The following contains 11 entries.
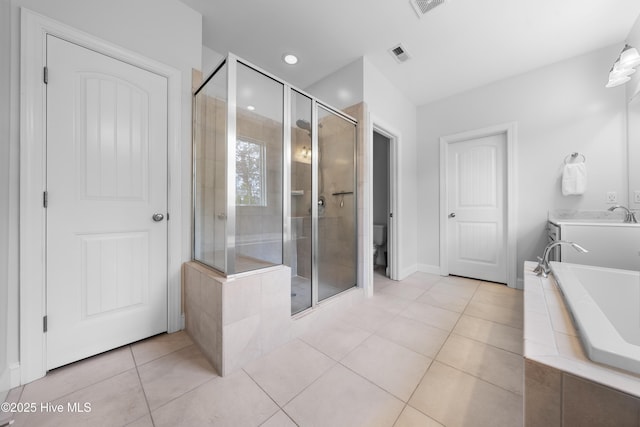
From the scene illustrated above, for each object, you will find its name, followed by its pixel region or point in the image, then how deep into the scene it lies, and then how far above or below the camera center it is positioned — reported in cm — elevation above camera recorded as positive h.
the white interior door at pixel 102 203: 129 +7
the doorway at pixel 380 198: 367 +27
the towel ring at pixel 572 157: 232 +60
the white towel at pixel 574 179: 227 +36
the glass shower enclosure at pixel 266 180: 146 +26
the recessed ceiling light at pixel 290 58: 239 +171
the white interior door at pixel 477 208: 283 +7
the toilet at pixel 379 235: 363 -36
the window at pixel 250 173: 150 +29
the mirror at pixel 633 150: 205 +59
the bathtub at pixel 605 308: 70 -44
